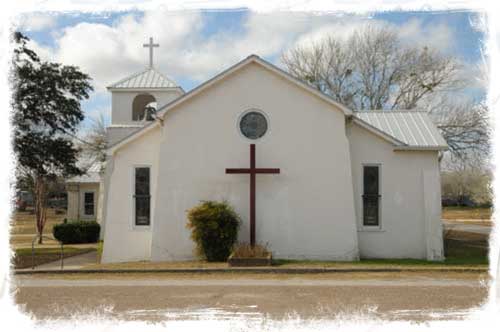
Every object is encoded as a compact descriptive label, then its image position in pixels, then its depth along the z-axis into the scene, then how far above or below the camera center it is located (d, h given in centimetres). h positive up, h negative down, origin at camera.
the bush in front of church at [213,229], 1631 -22
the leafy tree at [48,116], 1836 +371
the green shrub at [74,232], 2923 -57
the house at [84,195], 3881 +187
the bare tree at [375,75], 3328 +930
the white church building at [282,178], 1711 +140
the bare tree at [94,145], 4256 +590
